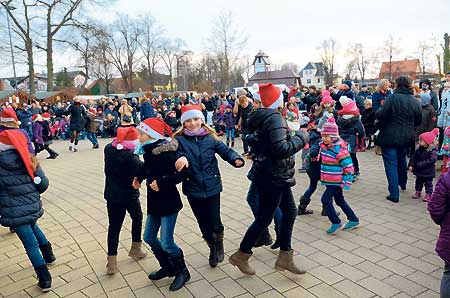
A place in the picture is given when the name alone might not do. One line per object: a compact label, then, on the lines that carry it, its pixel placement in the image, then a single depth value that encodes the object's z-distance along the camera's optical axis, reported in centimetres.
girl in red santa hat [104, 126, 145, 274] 373
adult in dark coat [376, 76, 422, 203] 585
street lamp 2613
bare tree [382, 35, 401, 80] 5997
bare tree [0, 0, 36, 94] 2784
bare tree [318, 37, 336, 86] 7175
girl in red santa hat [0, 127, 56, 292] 359
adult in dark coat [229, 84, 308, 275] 343
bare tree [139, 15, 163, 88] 5666
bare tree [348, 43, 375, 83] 7256
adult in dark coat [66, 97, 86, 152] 1317
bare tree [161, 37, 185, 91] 5972
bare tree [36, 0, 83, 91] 2822
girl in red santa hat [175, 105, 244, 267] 361
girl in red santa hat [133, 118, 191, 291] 343
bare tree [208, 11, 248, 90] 3541
